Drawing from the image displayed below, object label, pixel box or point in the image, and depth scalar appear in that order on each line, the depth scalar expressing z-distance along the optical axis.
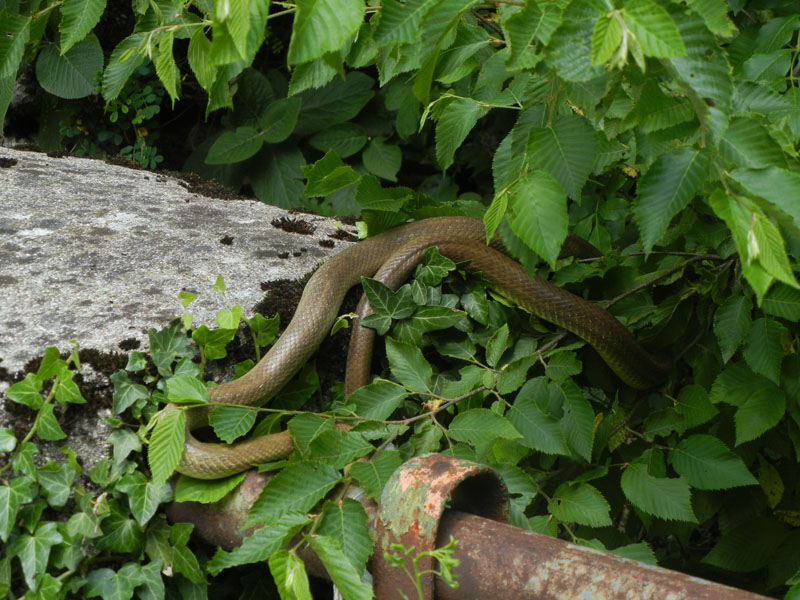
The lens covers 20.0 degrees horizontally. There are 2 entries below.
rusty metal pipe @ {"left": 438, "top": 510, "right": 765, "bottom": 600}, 1.52
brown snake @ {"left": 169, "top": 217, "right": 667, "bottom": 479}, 1.81
